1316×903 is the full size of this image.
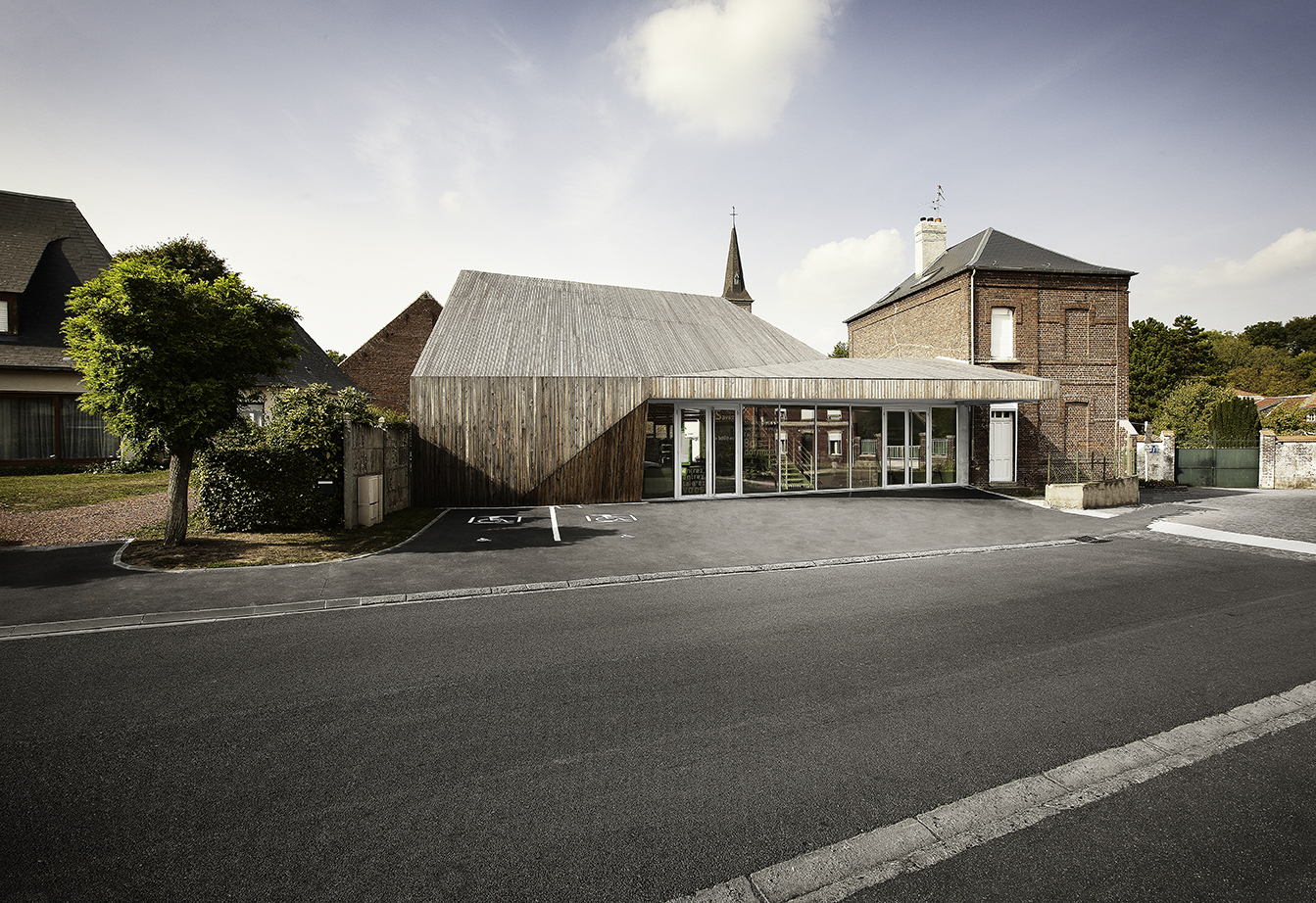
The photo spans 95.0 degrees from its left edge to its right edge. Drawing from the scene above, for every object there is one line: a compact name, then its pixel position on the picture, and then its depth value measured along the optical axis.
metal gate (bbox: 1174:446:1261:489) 22.45
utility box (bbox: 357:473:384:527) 11.73
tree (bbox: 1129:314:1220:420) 47.03
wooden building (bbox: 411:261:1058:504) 15.77
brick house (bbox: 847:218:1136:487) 21.72
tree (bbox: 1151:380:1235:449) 33.28
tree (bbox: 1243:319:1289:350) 80.69
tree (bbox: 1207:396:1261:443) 26.28
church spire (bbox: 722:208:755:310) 44.97
